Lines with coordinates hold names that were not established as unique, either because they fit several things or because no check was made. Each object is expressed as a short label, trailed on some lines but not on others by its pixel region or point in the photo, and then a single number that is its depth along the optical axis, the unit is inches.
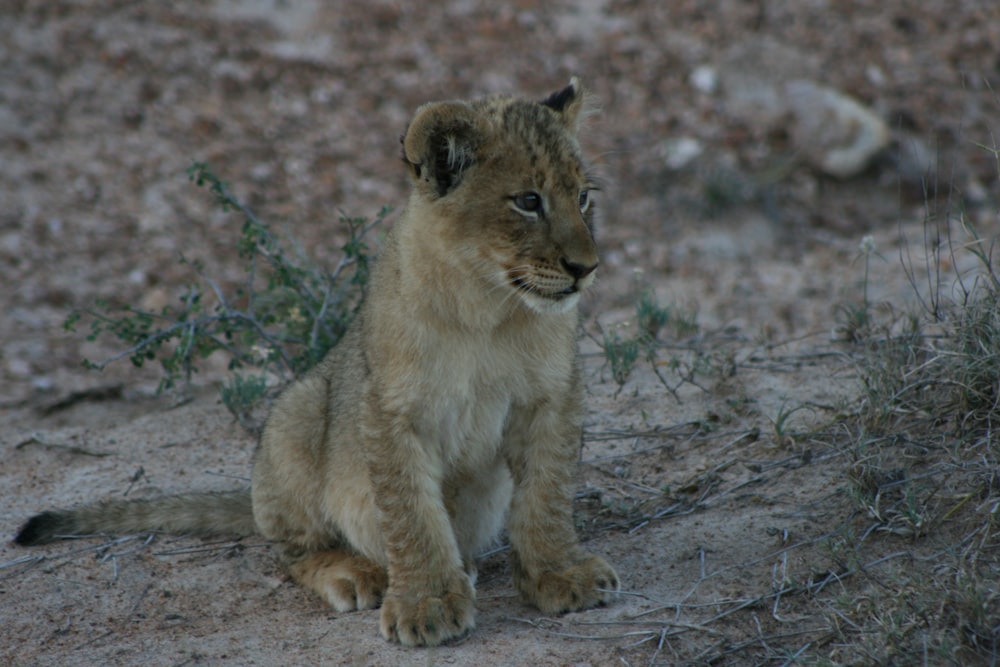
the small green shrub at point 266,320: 475.8
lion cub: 307.4
